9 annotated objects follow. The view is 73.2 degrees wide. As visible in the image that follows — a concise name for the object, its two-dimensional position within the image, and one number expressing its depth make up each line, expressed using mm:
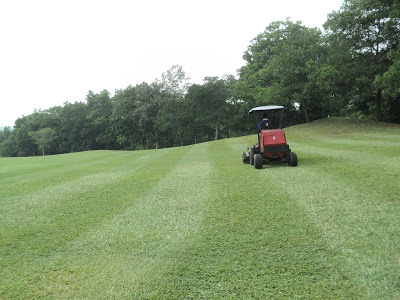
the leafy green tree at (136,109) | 51281
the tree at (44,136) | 61656
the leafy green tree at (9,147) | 78688
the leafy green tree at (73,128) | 67062
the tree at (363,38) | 23656
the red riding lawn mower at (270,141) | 9672
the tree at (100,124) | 63406
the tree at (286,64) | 28814
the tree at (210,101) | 47750
